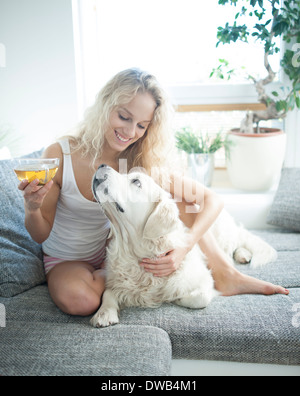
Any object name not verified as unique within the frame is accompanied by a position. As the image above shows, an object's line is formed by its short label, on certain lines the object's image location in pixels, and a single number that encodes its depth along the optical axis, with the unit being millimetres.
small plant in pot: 3178
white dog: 1491
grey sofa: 1246
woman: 1678
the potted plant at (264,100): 2902
